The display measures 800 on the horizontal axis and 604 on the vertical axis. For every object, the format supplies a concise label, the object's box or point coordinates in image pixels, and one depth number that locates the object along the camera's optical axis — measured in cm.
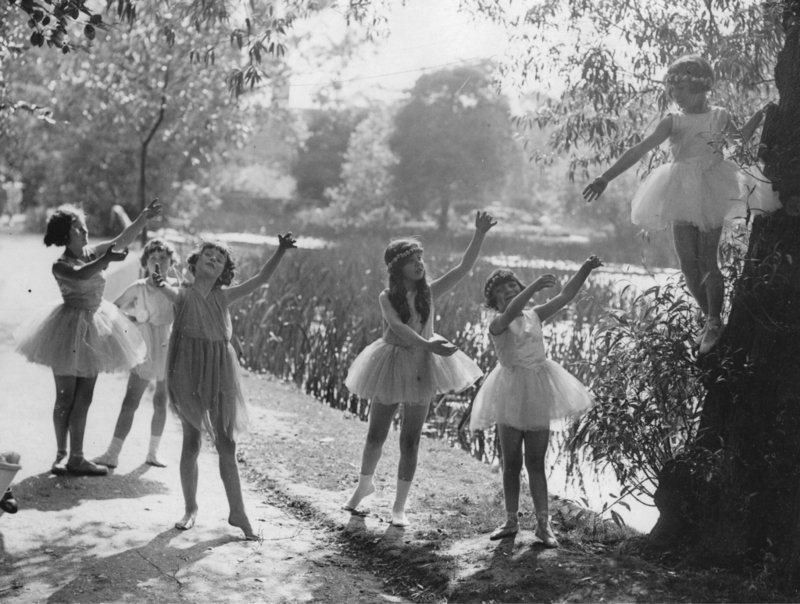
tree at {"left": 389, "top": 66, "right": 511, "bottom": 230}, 948
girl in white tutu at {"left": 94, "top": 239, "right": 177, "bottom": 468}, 582
